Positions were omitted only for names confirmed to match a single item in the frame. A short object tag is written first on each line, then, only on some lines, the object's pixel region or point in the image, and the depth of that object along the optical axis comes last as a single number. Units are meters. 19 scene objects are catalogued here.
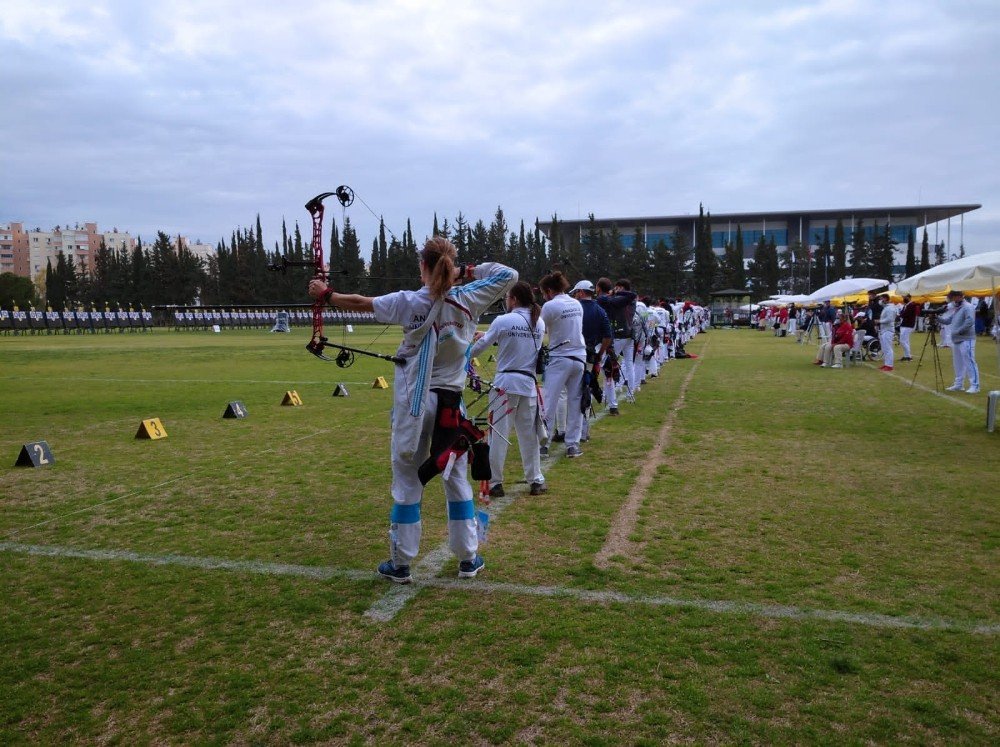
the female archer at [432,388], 4.53
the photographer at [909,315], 20.19
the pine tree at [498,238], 72.19
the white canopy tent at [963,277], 10.97
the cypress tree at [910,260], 90.31
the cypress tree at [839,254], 94.38
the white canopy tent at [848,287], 24.09
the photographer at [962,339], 14.02
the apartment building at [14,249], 168.38
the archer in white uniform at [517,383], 6.86
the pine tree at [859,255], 93.06
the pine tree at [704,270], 85.56
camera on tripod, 14.70
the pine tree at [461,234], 60.99
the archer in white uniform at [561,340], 7.98
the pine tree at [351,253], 88.88
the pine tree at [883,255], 91.00
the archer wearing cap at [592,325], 9.58
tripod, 15.41
